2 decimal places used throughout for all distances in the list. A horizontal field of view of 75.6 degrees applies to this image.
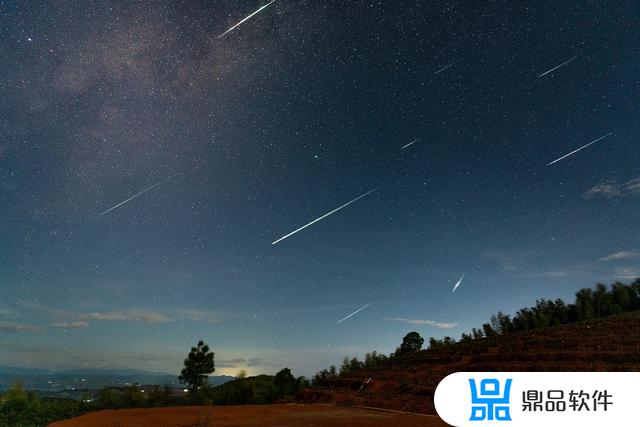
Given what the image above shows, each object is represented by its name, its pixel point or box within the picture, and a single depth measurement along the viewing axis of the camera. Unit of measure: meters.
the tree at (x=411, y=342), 70.12
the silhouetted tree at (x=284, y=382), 49.91
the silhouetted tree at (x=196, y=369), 45.62
